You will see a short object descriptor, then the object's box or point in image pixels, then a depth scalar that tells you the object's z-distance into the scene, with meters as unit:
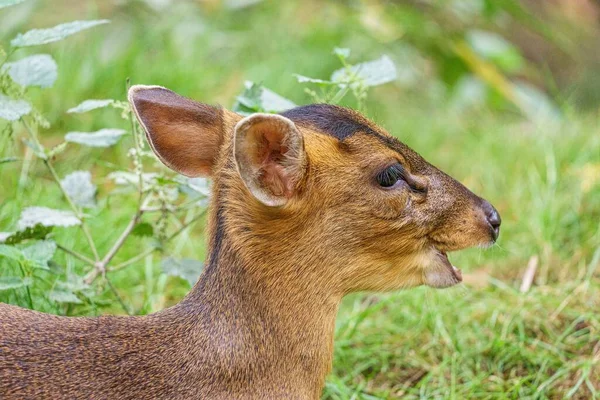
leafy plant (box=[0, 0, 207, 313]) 6.32
